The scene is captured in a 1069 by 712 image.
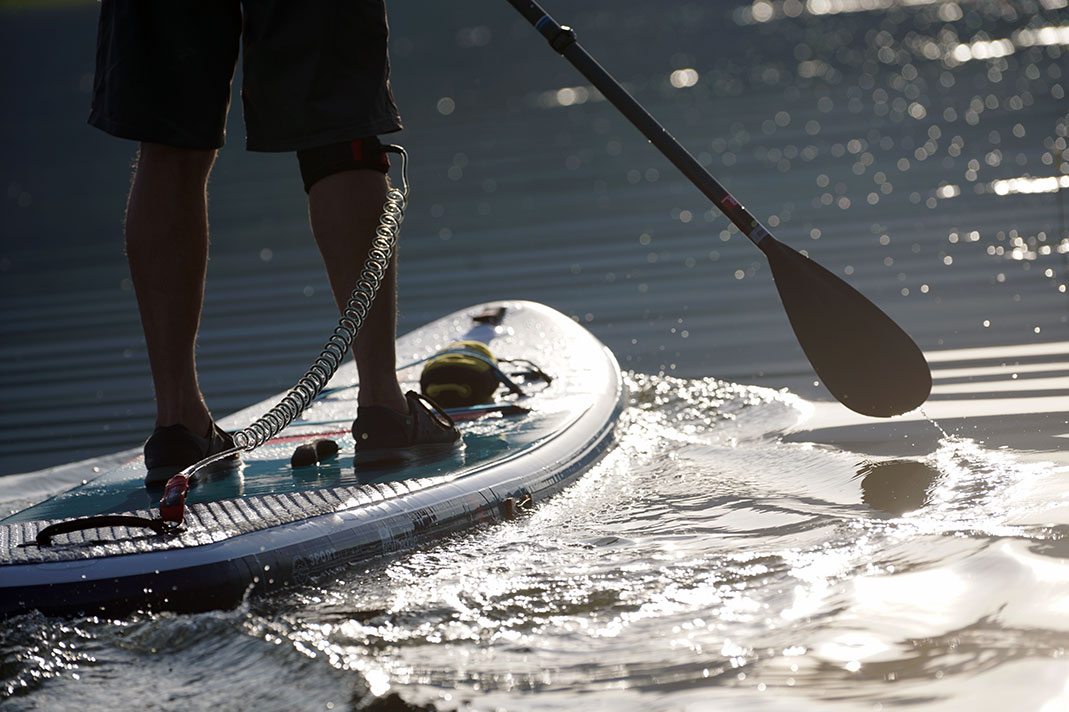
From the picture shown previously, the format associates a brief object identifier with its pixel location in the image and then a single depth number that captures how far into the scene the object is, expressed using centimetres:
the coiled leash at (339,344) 604
